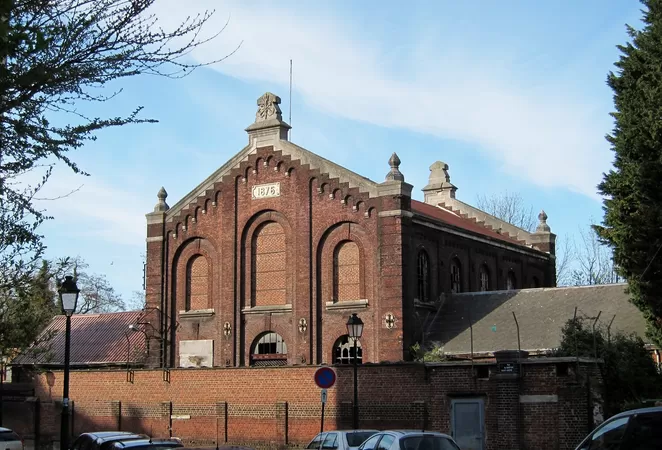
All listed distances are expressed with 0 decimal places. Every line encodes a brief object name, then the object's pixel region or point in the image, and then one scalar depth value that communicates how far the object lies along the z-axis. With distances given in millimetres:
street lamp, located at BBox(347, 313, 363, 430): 26948
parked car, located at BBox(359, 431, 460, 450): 16500
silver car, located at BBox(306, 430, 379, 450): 20500
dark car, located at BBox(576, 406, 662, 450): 12250
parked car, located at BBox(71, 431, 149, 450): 17547
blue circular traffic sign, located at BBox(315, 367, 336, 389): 23594
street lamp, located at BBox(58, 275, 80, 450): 21711
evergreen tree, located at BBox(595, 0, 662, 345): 25203
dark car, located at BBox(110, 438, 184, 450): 16000
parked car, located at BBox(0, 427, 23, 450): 23578
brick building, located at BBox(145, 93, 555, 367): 37625
